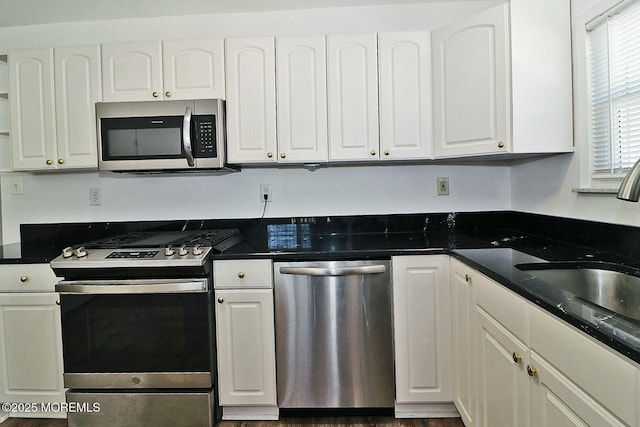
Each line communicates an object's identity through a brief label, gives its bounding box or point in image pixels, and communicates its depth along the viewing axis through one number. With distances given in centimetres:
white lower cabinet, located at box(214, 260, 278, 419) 187
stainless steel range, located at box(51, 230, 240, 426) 182
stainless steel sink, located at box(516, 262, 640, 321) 127
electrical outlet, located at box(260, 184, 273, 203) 246
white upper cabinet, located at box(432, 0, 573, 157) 178
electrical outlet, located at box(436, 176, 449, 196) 243
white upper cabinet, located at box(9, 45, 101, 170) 217
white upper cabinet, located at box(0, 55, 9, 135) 232
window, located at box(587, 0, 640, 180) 149
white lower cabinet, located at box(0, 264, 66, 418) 195
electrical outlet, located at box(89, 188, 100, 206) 252
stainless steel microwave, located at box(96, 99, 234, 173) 207
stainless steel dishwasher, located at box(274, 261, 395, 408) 184
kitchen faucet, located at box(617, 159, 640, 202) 96
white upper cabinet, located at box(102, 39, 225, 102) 212
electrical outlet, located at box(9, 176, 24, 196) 252
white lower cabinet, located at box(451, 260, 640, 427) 79
